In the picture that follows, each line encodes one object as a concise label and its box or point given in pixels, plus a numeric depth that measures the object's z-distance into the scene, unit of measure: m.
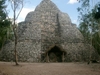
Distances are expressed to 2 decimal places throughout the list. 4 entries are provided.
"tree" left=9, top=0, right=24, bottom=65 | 11.78
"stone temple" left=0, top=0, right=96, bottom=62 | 14.51
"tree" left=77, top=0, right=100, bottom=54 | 13.05
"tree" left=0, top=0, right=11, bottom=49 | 10.96
